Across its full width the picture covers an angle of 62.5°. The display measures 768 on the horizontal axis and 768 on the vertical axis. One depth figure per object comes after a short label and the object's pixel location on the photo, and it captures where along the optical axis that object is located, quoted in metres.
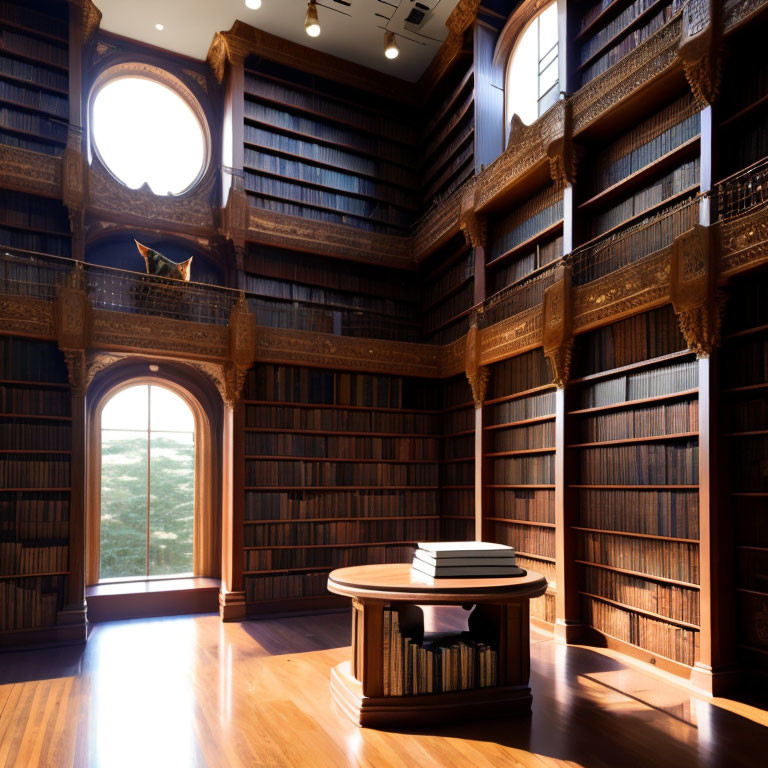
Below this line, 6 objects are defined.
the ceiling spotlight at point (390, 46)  6.67
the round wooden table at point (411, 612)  3.29
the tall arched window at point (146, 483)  6.96
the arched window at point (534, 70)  6.50
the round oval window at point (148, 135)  7.31
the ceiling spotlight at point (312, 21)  5.53
